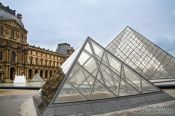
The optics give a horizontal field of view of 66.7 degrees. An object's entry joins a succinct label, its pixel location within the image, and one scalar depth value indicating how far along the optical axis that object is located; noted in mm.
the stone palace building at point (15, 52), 33938
